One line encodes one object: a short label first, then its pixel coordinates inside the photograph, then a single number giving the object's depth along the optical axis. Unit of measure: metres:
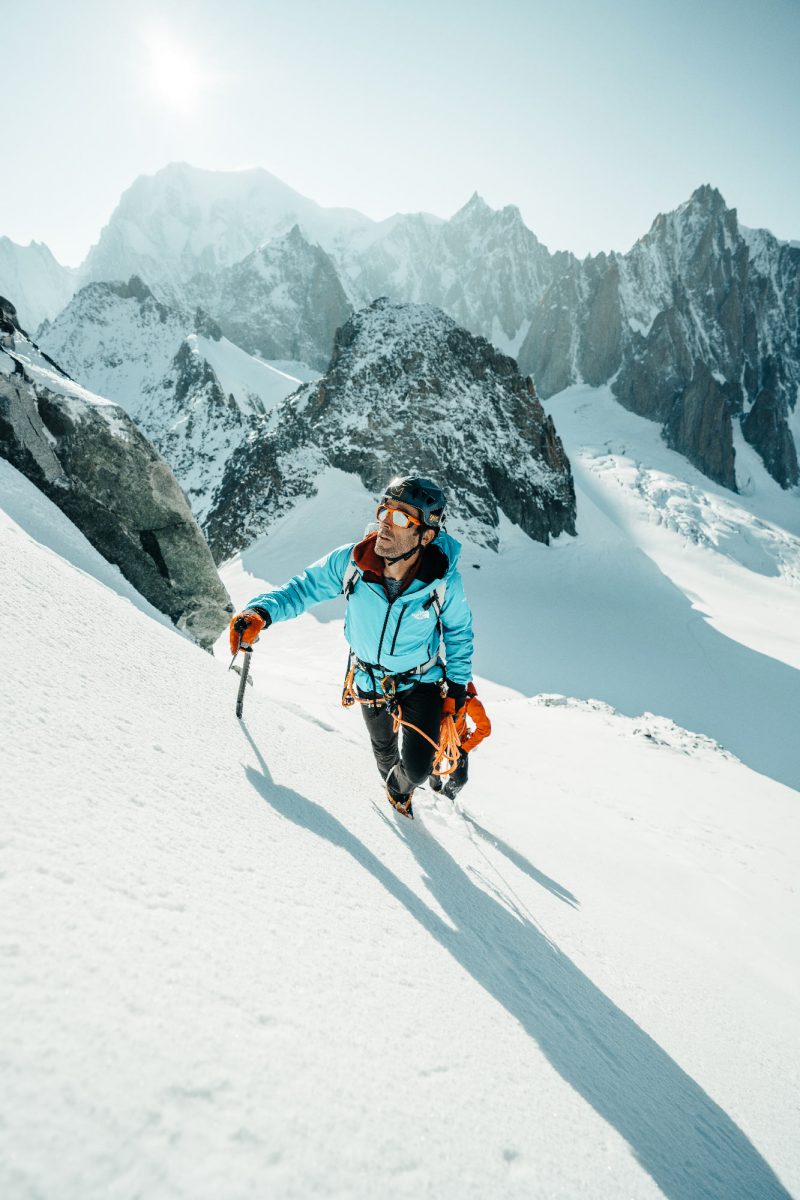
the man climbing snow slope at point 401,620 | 3.65
